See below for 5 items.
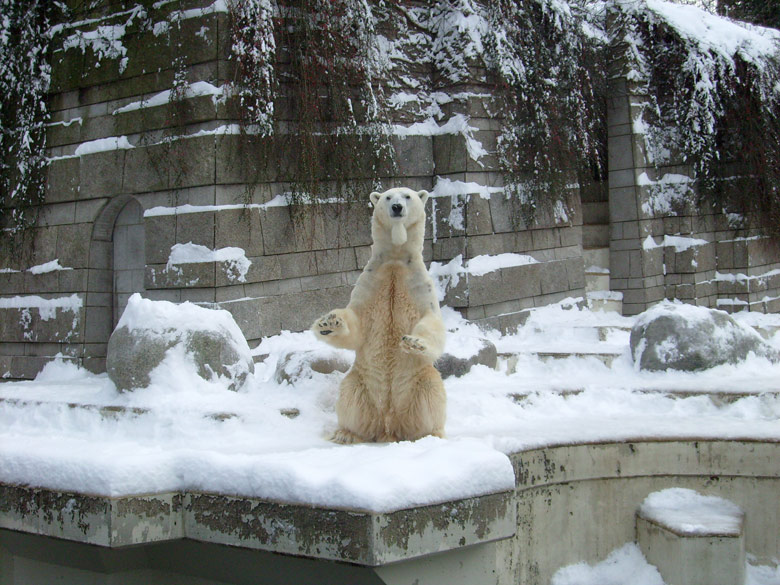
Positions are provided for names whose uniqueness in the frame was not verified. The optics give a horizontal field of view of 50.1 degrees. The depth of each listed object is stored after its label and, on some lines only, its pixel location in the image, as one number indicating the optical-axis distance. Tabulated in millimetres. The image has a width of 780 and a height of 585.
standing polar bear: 4312
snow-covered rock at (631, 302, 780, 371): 5953
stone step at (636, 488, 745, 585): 4184
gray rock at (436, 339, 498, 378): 5785
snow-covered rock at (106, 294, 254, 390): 4906
